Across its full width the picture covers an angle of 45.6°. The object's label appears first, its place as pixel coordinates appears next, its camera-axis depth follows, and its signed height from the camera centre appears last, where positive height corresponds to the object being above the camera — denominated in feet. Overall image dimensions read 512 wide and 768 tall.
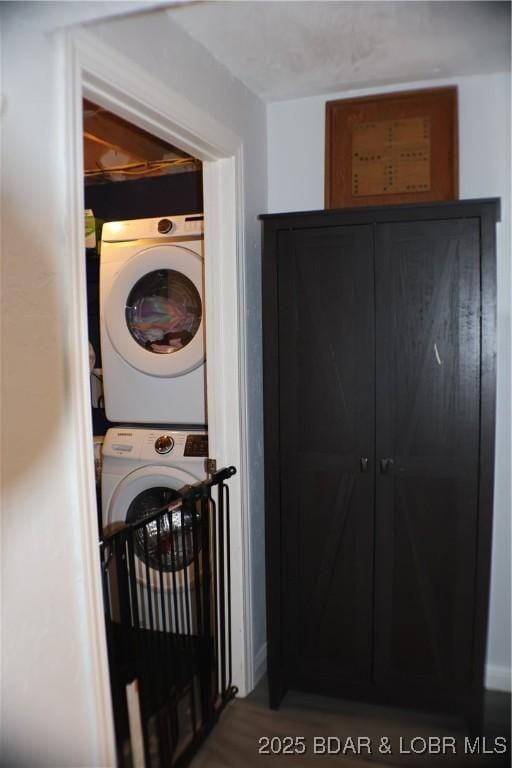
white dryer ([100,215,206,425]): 8.71 +0.36
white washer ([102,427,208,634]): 8.45 -1.99
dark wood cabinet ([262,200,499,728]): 6.77 -1.25
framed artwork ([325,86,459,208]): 7.98 +2.59
